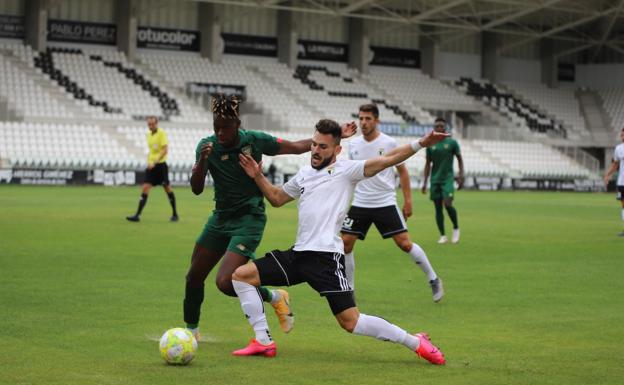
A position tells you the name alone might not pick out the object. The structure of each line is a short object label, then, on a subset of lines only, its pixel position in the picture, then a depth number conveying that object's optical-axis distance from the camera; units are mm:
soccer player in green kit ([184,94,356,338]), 8805
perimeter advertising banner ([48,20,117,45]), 58344
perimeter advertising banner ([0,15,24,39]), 56844
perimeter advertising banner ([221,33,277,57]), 64250
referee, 23641
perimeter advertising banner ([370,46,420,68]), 70250
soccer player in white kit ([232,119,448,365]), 8172
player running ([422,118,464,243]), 19828
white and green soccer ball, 8031
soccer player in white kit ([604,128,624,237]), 23344
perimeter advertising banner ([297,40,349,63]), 67062
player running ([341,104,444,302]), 12890
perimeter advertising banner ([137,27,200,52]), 61156
